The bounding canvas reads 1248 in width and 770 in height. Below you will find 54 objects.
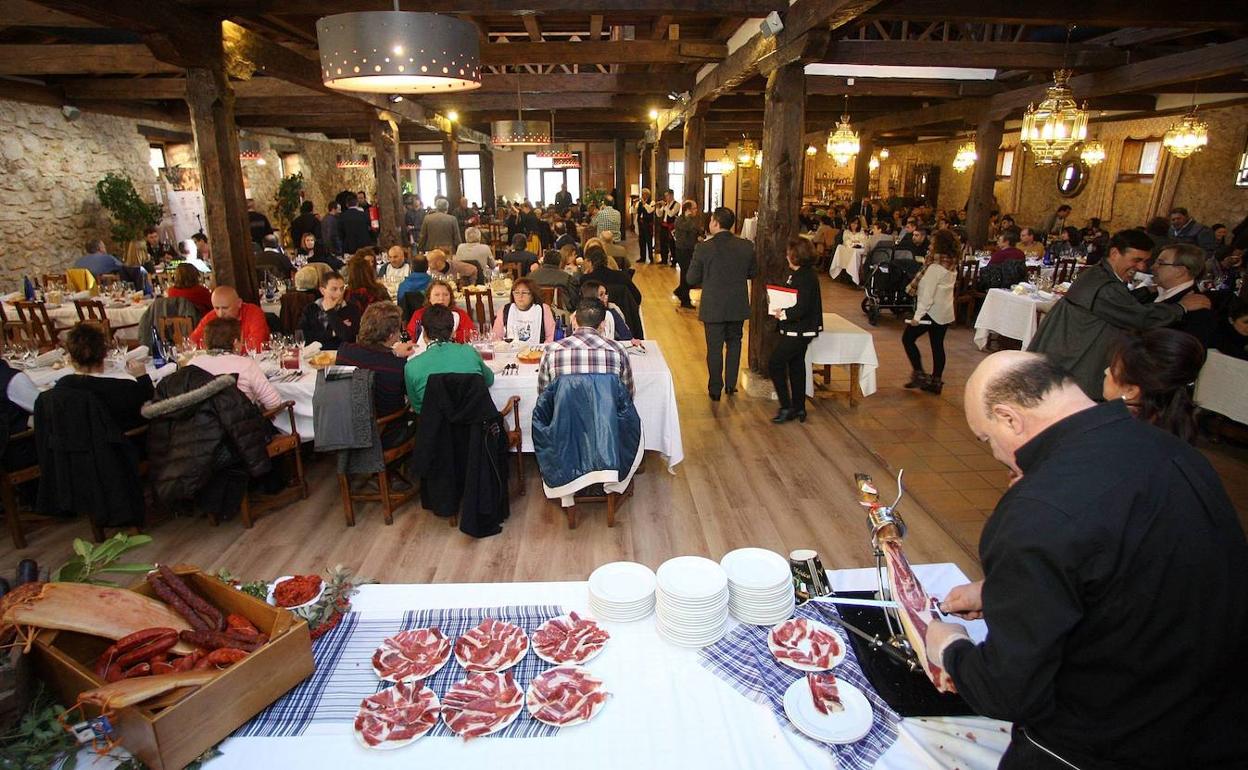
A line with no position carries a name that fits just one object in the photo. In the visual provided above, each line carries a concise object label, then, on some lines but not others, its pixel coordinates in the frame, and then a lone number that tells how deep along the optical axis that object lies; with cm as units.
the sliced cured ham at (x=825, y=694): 145
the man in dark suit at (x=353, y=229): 1095
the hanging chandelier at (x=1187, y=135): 824
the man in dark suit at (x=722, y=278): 553
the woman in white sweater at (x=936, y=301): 564
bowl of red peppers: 177
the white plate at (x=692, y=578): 167
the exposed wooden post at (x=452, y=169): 1258
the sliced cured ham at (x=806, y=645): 158
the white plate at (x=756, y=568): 173
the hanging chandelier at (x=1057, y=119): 539
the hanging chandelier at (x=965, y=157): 1291
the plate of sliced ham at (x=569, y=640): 160
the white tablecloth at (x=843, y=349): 547
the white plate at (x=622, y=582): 175
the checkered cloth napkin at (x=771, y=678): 138
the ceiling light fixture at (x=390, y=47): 213
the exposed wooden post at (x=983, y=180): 1005
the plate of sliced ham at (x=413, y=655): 157
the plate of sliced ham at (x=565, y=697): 144
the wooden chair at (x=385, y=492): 378
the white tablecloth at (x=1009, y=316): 649
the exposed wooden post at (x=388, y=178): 1034
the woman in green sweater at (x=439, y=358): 360
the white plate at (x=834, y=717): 139
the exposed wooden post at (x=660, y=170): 1457
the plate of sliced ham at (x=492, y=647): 159
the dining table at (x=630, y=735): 136
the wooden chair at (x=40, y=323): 580
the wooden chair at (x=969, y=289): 825
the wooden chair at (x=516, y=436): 391
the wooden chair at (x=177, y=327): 503
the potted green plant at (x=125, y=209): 909
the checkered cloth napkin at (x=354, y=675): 144
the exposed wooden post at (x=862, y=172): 1521
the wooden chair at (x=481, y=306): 615
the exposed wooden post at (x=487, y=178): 1992
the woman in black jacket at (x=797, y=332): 498
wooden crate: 126
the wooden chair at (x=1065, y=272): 774
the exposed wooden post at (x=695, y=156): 972
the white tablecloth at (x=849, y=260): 1130
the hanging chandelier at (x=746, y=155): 1441
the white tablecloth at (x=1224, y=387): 448
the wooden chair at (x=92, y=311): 598
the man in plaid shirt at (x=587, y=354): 345
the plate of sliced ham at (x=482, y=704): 142
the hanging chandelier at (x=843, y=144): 870
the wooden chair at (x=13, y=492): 355
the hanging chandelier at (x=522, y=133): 855
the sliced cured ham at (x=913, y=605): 132
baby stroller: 867
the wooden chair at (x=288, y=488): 383
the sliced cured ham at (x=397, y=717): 139
